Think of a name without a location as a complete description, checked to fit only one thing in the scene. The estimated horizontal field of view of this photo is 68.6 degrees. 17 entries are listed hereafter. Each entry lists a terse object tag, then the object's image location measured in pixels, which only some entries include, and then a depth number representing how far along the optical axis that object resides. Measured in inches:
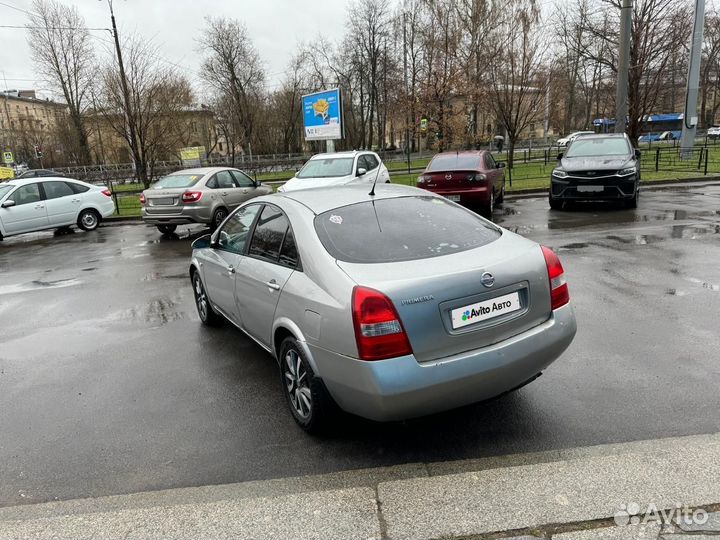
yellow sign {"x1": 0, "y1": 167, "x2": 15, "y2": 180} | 937.4
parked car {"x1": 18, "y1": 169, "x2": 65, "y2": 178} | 1298.7
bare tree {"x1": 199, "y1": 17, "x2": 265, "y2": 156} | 2000.5
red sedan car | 467.2
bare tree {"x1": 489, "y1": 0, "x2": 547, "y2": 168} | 916.0
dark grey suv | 475.0
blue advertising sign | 986.7
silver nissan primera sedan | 114.1
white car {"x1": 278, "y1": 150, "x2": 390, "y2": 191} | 516.7
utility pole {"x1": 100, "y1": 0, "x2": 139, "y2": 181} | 741.3
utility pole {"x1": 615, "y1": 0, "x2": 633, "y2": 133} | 698.2
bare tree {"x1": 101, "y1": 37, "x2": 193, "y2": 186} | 787.4
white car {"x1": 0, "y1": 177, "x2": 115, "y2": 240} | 528.7
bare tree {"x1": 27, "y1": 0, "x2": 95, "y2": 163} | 1881.2
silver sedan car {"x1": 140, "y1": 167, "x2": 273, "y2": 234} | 490.3
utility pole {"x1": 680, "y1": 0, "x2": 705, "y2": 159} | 927.8
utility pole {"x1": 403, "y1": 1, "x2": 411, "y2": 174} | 1497.2
